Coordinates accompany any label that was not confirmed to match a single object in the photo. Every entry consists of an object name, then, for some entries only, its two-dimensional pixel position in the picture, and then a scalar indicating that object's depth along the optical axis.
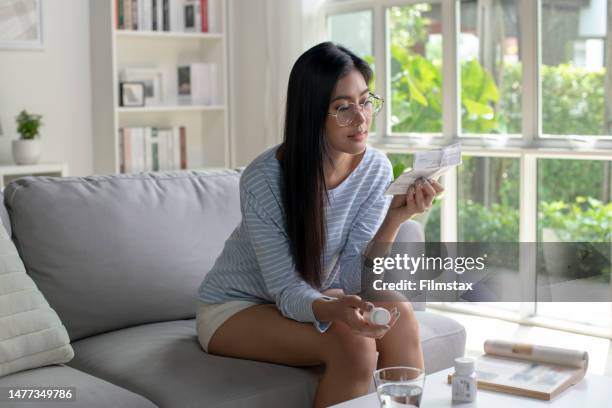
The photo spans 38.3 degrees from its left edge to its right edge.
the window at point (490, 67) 4.20
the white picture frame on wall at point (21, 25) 4.29
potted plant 4.20
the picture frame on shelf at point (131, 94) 4.59
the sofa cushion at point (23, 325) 1.96
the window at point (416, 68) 4.52
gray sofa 1.98
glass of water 1.56
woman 2.06
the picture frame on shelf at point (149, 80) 4.65
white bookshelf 4.54
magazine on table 1.74
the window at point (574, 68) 3.87
